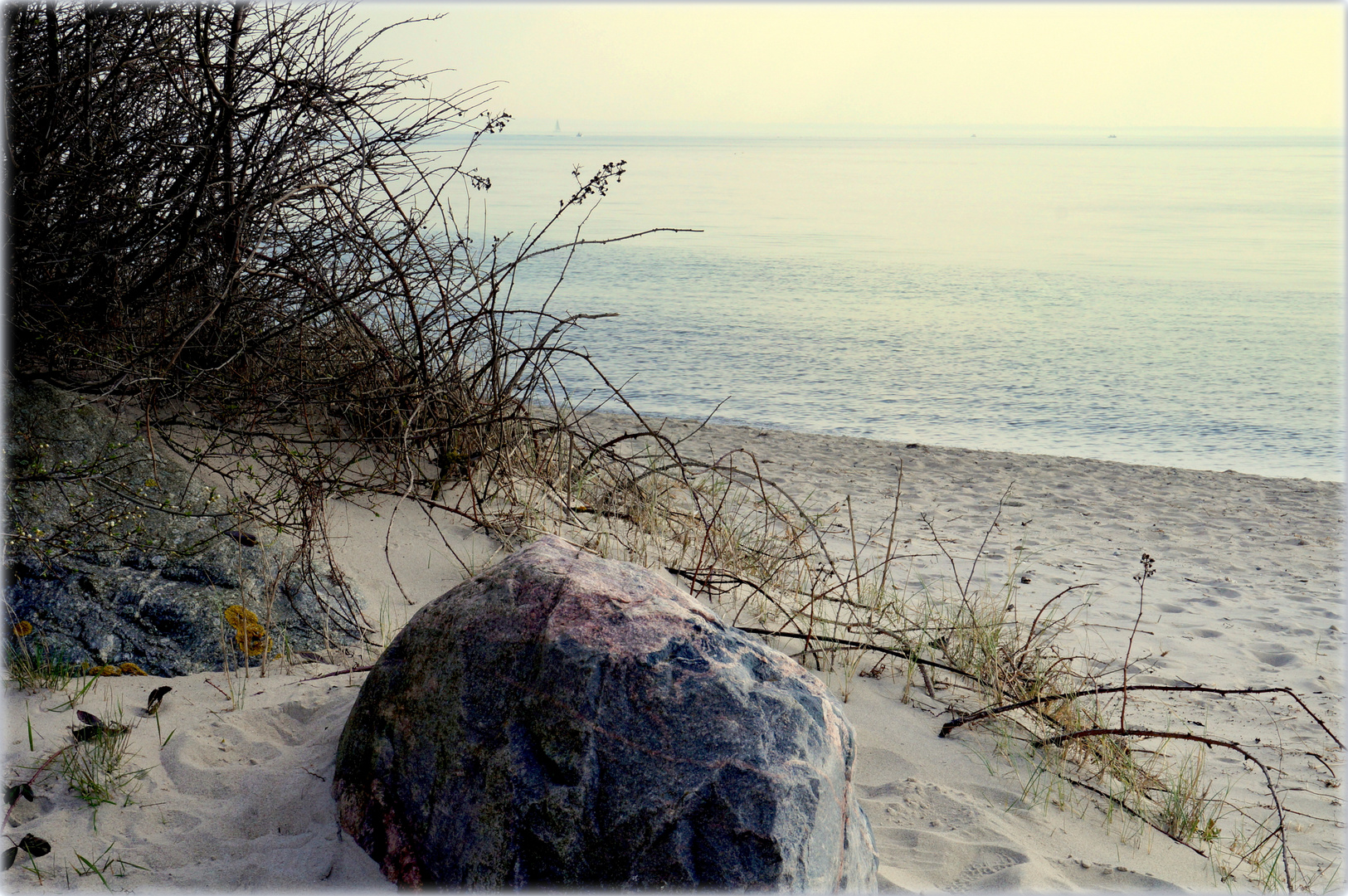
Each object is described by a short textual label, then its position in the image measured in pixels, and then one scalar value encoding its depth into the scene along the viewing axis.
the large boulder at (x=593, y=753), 1.90
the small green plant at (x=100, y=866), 2.11
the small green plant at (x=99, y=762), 2.37
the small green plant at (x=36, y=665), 2.81
